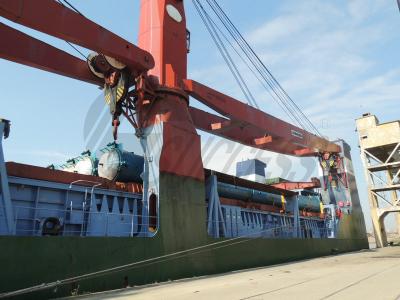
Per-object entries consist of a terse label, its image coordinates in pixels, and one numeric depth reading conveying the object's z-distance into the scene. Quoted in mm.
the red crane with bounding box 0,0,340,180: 9984
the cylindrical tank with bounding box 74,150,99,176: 13406
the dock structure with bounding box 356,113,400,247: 30531
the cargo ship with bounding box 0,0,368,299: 8914
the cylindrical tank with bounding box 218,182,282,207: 17178
